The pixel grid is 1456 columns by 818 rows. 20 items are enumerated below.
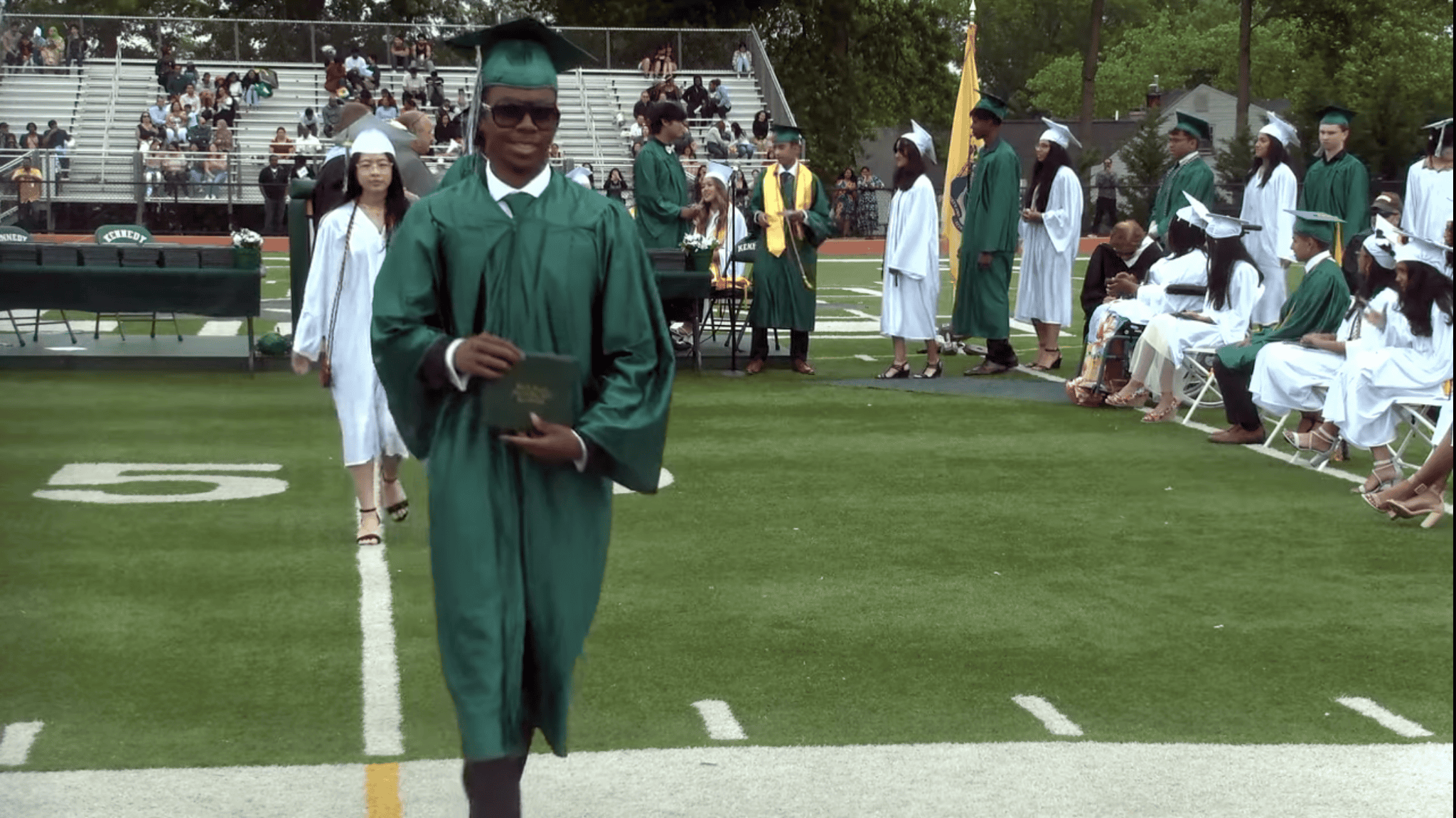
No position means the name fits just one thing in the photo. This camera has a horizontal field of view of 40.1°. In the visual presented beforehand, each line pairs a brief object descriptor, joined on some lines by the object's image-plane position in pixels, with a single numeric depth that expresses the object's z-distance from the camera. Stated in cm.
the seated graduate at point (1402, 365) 973
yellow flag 1795
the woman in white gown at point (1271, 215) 1606
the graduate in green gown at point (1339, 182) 1570
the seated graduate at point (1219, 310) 1303
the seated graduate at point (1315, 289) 1135
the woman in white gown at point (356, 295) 868
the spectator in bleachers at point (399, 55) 4047
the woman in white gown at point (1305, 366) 1116
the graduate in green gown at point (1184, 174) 1523
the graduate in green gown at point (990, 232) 1581
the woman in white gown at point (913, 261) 1562
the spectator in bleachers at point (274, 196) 3488
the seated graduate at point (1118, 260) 1504
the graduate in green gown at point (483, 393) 438
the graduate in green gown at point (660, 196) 1591
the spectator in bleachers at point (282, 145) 3662
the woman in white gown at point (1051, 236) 1630
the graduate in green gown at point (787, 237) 1577
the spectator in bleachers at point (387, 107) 3822
